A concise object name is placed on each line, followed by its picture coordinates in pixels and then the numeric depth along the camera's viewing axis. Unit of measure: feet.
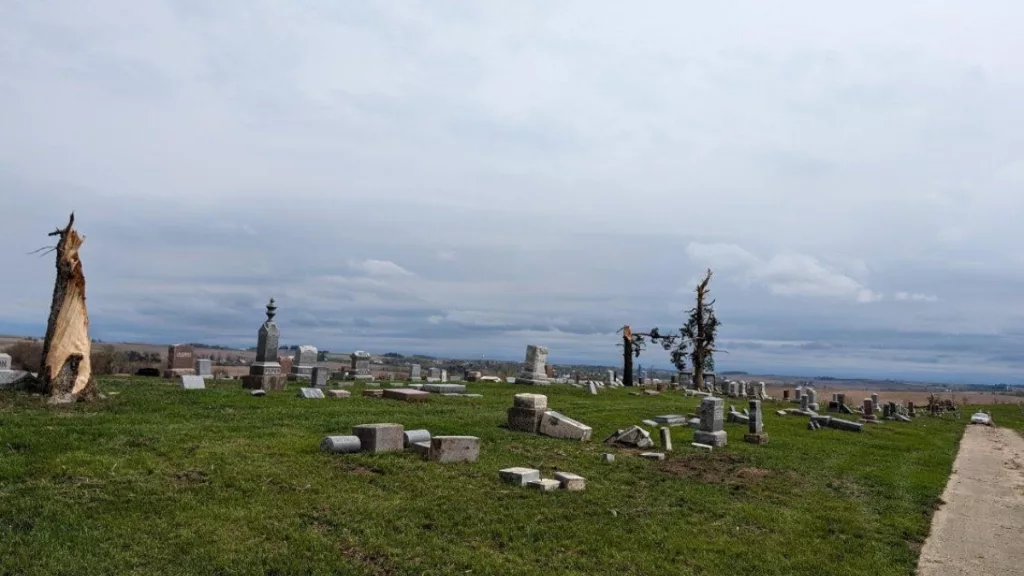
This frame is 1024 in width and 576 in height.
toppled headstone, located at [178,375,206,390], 69.39
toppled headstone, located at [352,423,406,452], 40.70
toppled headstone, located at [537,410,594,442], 54.54
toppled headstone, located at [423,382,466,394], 84.89
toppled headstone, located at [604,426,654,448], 55.01
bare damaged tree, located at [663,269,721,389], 154.20
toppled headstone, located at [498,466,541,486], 37.68
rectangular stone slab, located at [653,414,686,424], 73.46
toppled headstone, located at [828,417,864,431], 88.31
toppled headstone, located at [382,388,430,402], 71.46
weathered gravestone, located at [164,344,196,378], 94.25
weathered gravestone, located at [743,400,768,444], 69.00
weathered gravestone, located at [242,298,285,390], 77.46
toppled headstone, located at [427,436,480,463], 40.73
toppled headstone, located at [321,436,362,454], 39.73
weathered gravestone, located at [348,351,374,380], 106.52
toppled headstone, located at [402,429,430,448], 42.70
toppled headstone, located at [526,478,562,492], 37.22
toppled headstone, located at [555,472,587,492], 38.04
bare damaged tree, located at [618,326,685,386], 145.18
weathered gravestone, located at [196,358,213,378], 94.48
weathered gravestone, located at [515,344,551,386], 112.88
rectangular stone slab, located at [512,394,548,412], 55.08
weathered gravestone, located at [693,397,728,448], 61.36
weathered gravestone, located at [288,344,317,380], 96.07
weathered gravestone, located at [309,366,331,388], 87.01
